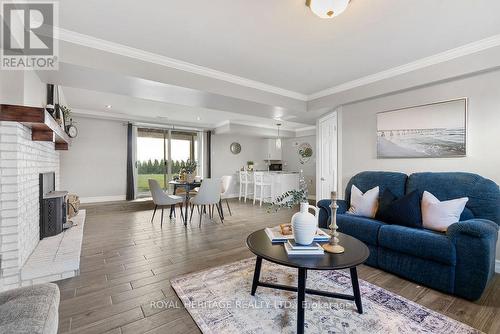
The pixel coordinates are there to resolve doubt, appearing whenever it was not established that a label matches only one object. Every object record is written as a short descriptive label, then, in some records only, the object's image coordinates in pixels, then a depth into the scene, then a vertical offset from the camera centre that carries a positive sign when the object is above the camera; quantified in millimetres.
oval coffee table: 1476 -633
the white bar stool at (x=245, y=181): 7148 -459
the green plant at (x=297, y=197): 1861 -253
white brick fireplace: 2033 -330
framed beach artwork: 2666 +451
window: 6508 +395
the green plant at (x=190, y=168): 5188 -26
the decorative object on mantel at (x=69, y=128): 4098 +777
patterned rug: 1590 -1107
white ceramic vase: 1686 -451
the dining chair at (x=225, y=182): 5906 -395
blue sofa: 1891 -690
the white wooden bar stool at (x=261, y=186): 6539 -567
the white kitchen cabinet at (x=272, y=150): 8398 +610
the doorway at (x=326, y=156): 4141 +190
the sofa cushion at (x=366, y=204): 2898 -478
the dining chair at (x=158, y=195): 4305 -538
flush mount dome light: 1625 +1158
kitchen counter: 6398 -435
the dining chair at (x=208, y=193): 4344 -501
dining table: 4801 -365
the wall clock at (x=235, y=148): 8039 +663
